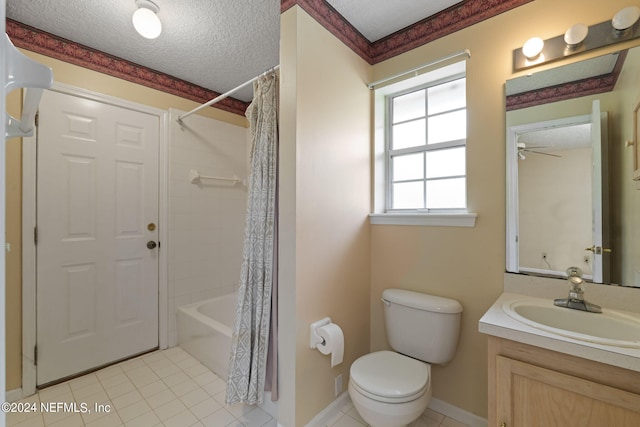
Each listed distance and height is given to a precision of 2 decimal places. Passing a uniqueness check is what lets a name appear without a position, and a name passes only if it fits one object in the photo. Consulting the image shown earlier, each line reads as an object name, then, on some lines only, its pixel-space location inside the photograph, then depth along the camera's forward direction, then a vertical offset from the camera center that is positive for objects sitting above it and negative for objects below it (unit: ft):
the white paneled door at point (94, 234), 6.25 -0.50
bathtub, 6.57 -3.08
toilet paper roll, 4.90 -2.27
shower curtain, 5.14 -1.15
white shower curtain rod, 6.83 +2.82
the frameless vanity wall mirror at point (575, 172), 3.97 +0.66
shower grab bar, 8.43 +1.16
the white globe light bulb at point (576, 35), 4.18 +2.71
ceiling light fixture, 4.99 +3.50
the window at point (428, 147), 5.76 +1.47
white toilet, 4.09 -2.58
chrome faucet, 3.87 -1.19
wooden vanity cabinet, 2.89 -1.97
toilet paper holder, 5.00 -2.23
